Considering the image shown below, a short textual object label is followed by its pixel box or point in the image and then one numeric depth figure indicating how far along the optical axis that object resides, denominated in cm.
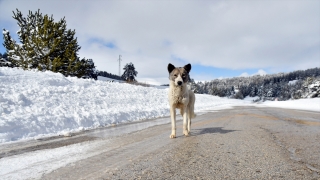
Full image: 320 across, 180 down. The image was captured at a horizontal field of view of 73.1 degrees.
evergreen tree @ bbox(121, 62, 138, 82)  9381
